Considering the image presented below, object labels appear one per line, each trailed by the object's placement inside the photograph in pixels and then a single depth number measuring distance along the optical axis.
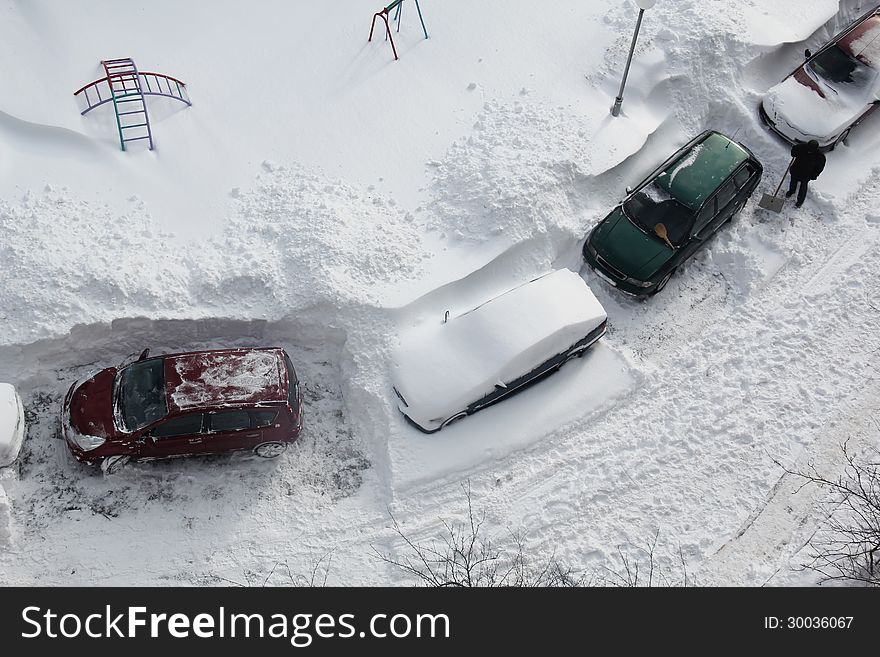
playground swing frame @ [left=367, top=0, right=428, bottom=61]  15.21
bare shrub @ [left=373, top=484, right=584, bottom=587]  11.59
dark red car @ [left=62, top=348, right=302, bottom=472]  11.60
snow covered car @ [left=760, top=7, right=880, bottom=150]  15.26
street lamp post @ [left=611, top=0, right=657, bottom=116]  13.66
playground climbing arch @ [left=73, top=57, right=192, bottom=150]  14.01
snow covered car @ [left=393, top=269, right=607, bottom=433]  12.23
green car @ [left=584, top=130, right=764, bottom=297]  13.70
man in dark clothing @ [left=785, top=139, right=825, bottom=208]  14.46
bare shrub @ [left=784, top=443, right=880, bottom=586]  11.49
